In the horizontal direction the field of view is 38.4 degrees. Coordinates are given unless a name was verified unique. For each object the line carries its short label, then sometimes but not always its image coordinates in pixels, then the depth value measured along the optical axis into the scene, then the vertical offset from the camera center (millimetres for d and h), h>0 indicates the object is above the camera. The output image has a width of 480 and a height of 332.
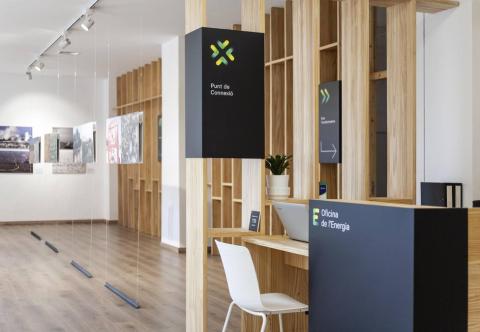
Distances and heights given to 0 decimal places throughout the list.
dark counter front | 1841 -305
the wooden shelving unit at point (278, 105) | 7820 +680
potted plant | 4988 -155
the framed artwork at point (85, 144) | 7594 +185
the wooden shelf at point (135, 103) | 6870 +580
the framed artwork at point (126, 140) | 6464 +196
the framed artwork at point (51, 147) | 9031 +172
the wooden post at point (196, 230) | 4648 -483
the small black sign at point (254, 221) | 4828 -434
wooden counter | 4777 -833
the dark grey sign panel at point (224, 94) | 4602 +450
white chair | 3932 -731
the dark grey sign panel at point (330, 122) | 7371 +407
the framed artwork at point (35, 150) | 9633 +144
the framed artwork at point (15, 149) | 10234 +175
